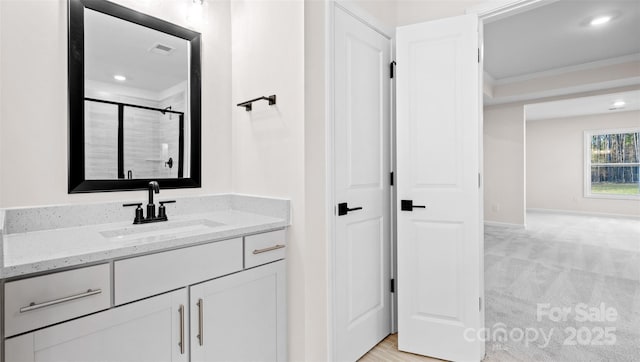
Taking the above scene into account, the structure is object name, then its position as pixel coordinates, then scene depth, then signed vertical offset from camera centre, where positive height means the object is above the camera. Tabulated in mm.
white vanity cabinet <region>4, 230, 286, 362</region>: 1027 -507
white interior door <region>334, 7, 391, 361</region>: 1848 -36
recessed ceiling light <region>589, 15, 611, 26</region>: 3443 +1799
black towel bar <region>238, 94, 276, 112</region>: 1840 +491
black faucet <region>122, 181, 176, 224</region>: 1681 -164
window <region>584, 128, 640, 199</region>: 7840 +431
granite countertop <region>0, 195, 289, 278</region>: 1054 -240
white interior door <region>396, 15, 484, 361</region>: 1945 -51
